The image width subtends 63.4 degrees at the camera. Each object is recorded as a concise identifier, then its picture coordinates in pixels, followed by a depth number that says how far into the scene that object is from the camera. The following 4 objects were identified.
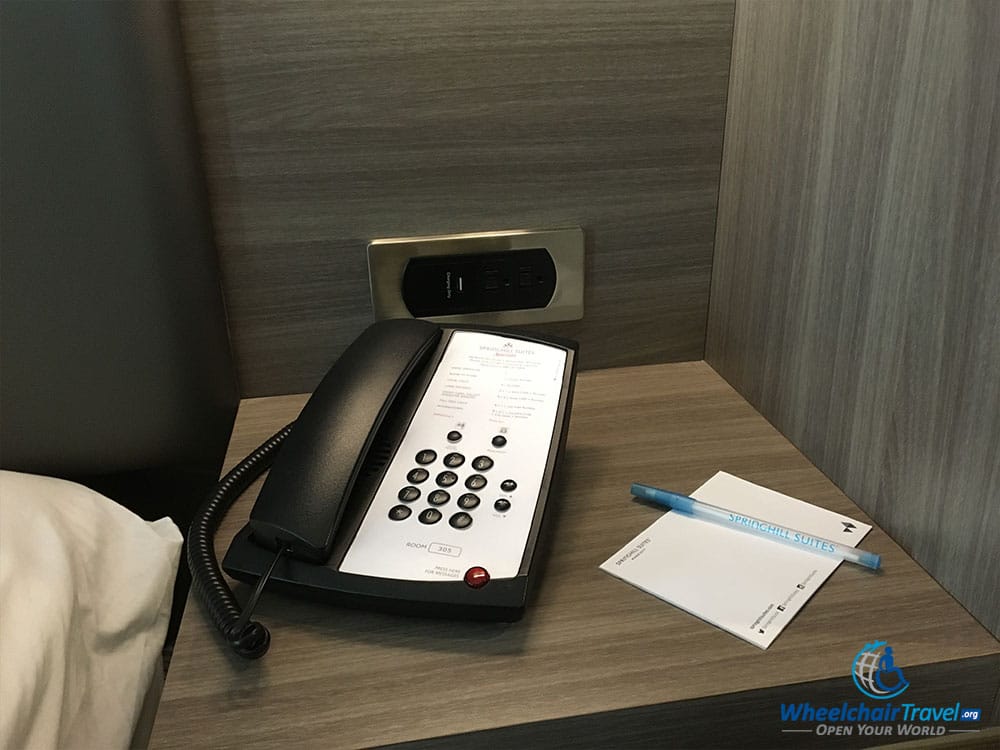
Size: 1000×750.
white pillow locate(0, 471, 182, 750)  0.45
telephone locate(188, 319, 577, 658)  0.46
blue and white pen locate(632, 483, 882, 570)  0.50
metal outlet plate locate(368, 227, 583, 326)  0.72
